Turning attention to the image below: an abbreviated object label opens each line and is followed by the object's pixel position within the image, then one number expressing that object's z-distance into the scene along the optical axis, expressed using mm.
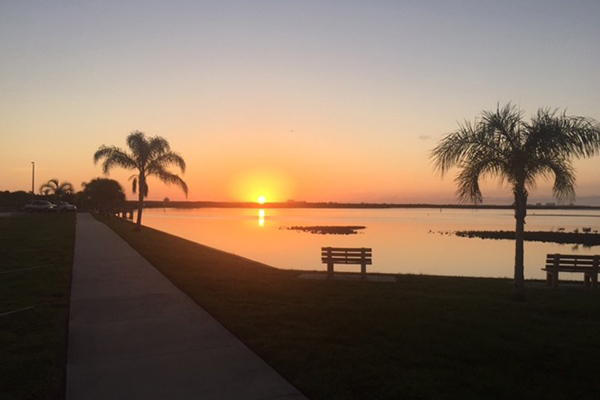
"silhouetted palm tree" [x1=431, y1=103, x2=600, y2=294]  11445
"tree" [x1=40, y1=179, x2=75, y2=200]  89069
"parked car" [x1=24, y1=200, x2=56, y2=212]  63772
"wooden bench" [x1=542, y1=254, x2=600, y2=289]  13672
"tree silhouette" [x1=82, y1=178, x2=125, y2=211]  72125
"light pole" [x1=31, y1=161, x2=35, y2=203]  72688
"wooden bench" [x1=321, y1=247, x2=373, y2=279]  15094
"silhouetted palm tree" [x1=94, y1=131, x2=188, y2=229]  34656
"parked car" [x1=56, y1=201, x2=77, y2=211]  71688
